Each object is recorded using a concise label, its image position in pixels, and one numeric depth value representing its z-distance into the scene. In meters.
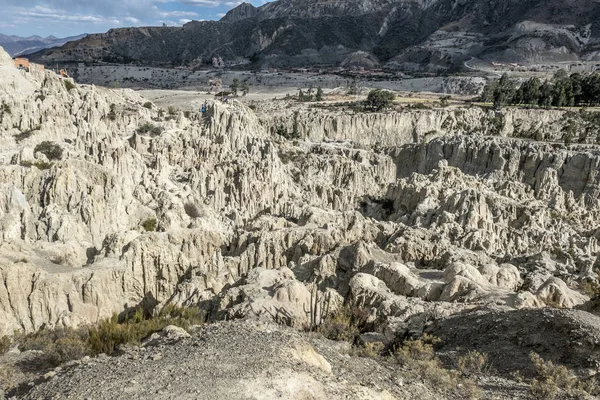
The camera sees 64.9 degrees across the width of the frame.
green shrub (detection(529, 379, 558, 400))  10.23
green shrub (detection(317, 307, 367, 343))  14.31
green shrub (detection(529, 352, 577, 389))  10.57
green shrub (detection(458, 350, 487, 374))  11.84
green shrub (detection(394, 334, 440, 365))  12.23
